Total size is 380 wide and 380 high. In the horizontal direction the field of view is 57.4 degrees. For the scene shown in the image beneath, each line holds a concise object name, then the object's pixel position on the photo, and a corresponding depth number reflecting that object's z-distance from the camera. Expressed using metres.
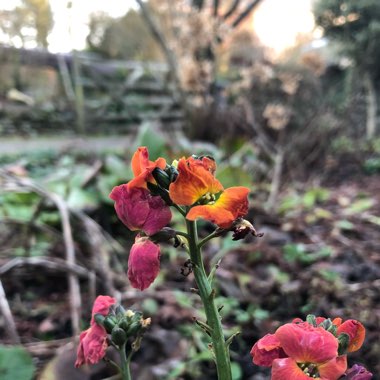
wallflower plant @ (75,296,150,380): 0.12
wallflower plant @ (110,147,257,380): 0.10
